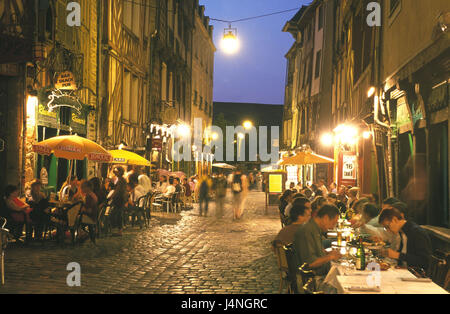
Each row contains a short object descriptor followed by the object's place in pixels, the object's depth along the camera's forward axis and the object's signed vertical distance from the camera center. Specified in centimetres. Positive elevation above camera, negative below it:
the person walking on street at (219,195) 2094 -43
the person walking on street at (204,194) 1959 -36
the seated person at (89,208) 1113 -54
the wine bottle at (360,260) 502 -72
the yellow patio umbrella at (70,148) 1171 +81
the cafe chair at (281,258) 537 -76
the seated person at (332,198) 1234 -30
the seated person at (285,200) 1228 -35
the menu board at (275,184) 2520 +7
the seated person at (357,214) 918 -54
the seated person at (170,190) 2030 -24
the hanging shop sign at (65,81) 1411 +278
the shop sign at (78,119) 1652 +209
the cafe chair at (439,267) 489 -77
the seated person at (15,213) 1042 -63
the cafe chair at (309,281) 477 -89
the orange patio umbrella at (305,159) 1750 +92
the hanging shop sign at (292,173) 2950 +71
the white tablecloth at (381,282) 419 -83
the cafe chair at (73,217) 1062 -70
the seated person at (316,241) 529 -58
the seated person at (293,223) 646 -47
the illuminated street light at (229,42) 1848 +514
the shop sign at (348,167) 1641 +62
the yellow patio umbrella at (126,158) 1655 +84
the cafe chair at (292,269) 515 -85
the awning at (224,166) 3871 +147
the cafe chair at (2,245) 708 -87
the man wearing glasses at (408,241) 547 -58
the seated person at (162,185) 2173 -5
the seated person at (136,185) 1616 -4
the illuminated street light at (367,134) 1580 +162
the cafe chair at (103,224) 1230 -102
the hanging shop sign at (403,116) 1078 +154
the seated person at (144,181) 1733 +9
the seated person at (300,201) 711 -23
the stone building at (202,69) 4124 +1009
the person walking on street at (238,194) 1850 -33
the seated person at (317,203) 992 -33
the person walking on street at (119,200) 1317 -43
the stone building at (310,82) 2861 +693
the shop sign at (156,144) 2472 +190
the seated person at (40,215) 1073 -68
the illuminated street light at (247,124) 4078 +484
